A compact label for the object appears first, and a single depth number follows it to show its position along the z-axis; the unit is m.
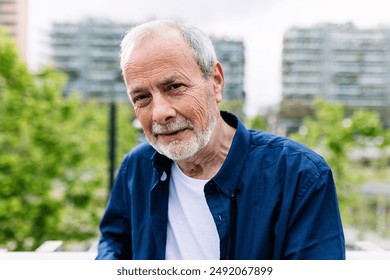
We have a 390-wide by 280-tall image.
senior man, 0.90
